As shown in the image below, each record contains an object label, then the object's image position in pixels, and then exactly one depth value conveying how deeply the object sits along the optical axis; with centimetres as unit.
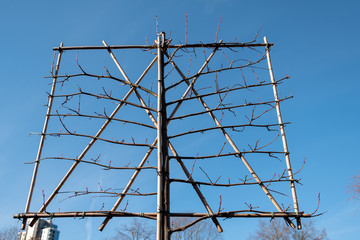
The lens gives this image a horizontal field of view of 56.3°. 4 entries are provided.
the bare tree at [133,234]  2223
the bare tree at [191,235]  2094
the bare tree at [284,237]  2523
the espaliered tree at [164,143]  404
